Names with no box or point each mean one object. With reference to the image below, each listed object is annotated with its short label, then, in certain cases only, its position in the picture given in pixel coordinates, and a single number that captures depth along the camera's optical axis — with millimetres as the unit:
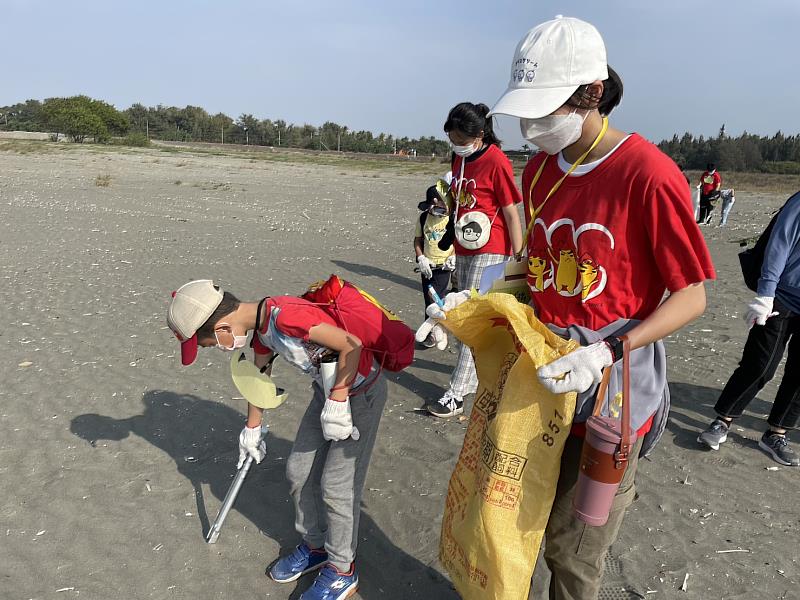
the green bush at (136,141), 55428
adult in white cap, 1759
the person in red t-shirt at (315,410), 2473
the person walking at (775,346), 3850
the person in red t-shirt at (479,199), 4344
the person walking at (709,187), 17797
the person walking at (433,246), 5699
